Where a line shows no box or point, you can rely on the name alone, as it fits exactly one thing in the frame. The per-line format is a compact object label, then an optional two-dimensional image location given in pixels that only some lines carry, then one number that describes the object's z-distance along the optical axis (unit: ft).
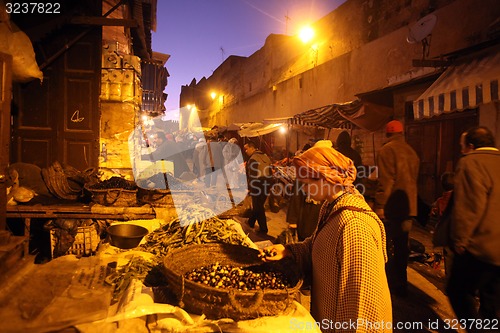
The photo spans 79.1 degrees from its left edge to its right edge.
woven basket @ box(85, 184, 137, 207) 18.88
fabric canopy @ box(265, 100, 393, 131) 28.60
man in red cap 15.06
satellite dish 25.14
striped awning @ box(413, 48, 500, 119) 17.39
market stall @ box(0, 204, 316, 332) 6.50
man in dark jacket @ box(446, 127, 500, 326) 9.72
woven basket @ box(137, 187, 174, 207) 19.26
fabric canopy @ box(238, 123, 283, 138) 47.79
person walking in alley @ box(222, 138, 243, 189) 39.46
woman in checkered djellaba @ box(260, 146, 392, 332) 6.00
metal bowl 13.37
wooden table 17.90
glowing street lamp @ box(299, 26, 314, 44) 49.49
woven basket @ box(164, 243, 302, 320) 6.40
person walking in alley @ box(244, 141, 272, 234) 25.86
